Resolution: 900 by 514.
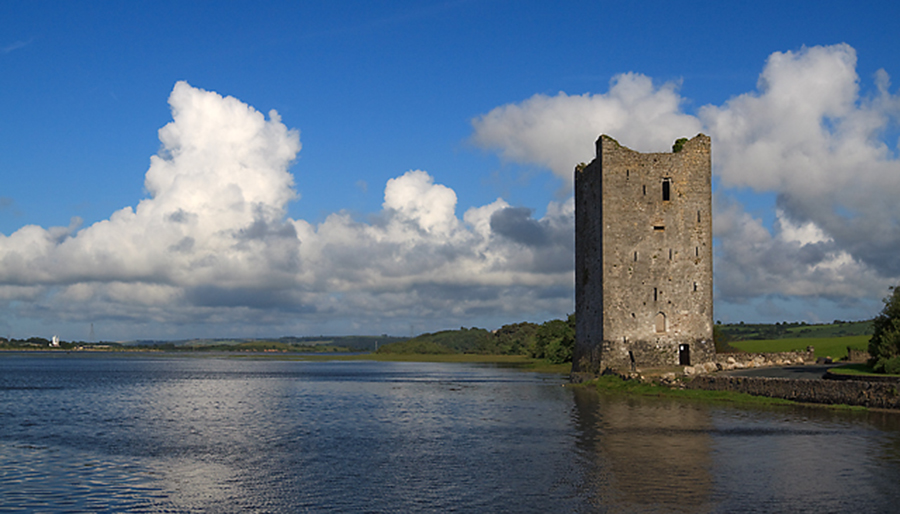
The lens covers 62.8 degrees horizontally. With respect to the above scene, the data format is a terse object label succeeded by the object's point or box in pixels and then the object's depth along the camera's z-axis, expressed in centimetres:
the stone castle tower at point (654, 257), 5028
